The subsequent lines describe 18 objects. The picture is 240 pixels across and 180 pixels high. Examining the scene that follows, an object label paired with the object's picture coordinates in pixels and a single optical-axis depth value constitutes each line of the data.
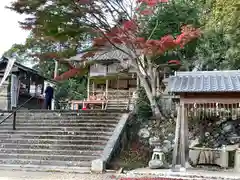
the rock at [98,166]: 10.81
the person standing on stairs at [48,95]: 19.96
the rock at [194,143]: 12.77
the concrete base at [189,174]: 9.34
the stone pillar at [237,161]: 11.21
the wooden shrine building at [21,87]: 20.48
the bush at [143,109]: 15.24
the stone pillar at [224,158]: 11.79
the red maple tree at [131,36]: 13.97
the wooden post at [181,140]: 10.65
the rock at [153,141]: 11.94
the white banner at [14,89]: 20.45
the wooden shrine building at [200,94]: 10.34
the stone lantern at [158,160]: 10.89
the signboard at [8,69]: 18.70
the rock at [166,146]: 12.66
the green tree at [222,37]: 14.96
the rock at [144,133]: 14.03
